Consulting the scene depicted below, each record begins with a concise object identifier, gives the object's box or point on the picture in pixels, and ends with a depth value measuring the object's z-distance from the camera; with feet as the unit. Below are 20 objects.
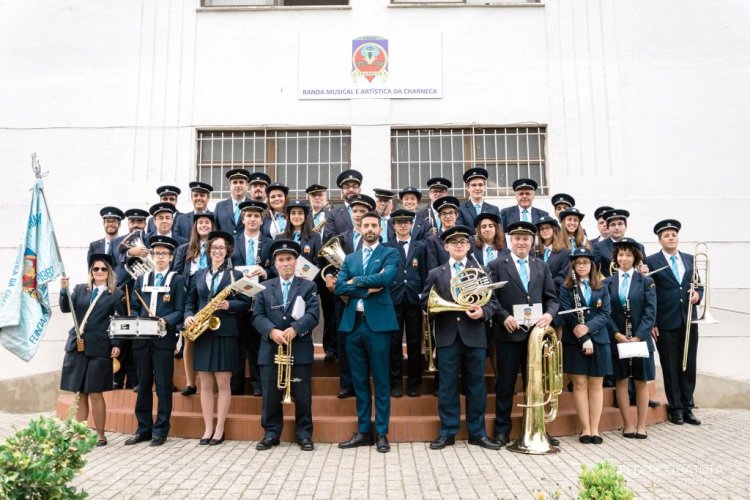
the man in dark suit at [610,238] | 25.22
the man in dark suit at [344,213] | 25.11
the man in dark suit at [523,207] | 26.02
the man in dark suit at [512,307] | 20.34
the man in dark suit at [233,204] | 25.95
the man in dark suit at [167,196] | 27.37
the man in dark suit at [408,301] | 22.38
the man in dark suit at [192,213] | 26.40
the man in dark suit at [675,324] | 24.80
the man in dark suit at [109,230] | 26.40
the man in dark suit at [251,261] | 22.70
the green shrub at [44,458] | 9.57
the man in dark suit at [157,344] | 21.08
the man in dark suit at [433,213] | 24.97
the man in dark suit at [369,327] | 19.86
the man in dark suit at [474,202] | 25.73
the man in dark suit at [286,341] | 19.95
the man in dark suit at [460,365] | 19.85
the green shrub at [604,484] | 9.02
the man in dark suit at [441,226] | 22.66
